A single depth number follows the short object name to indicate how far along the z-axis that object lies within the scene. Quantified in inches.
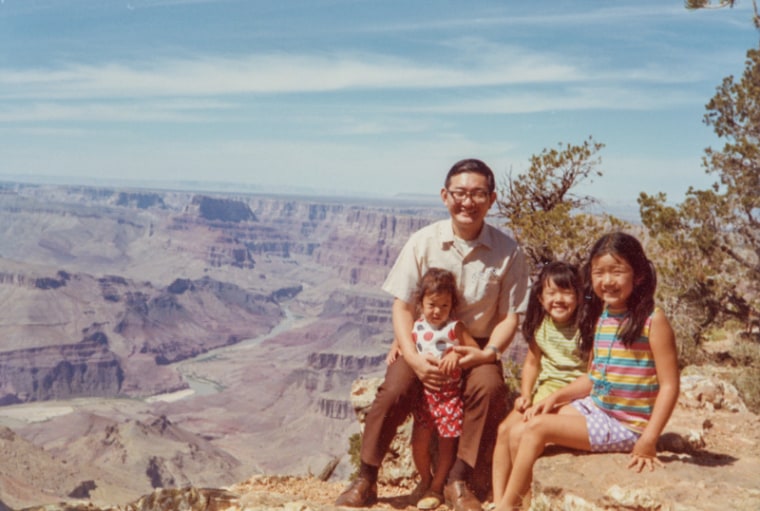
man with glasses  199.9
